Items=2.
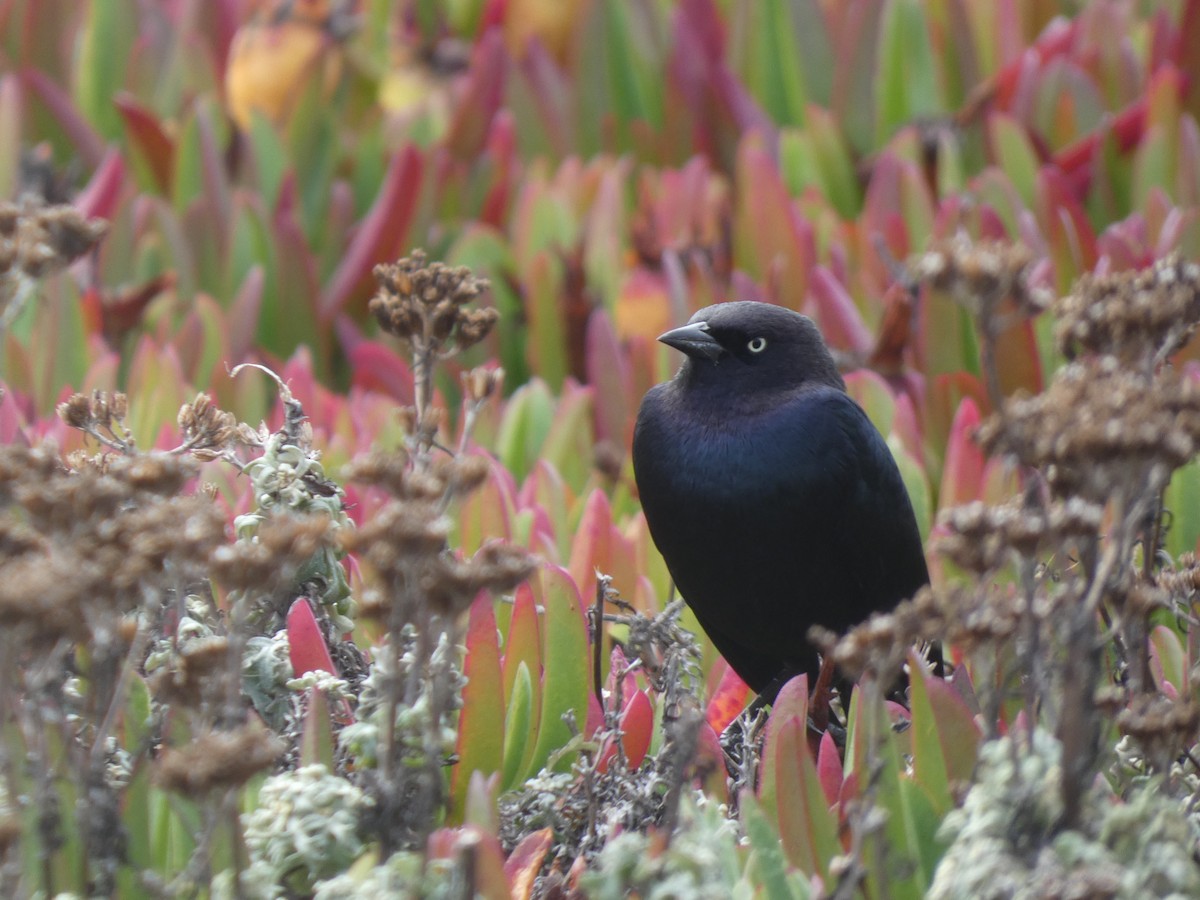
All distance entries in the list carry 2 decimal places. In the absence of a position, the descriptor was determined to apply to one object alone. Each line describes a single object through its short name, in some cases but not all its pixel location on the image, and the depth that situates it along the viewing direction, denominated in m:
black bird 5.25
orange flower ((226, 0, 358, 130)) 10.11
